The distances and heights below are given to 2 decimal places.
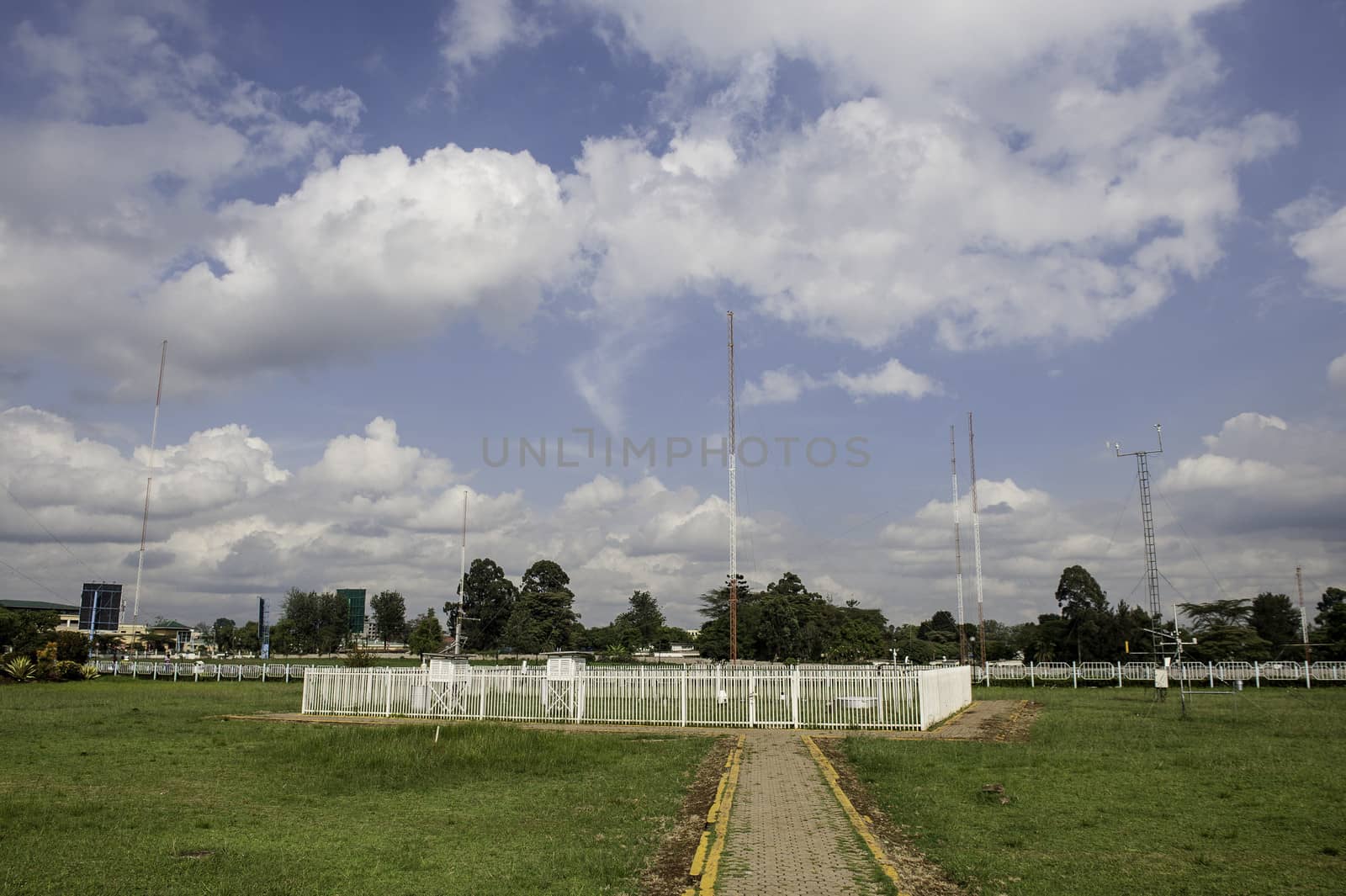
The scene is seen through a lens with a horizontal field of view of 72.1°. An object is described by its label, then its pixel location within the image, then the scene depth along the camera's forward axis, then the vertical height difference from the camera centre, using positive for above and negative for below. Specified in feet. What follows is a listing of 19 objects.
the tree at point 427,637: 292.40 -9.11
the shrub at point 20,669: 127.13 -8.91
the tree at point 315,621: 340.39 -4.93
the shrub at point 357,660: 153.89 -9.16
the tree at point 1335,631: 188.44 -2.50
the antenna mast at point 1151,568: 107.86 +5.70
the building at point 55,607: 520.34 -1.90
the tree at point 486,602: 309.83 +2.62
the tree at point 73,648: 151.64 -7.14
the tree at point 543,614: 274.36 -1.25
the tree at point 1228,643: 200.23 -5.40
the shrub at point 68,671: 135.85 -9.74
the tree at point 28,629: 182.50 -5.92
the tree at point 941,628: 382.83 -6.24
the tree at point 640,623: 333.50 -4.37
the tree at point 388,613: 414.62 -2.26
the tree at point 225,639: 446.19 -15.44
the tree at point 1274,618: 280.10 +0.16
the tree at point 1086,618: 223.71 -0.36
